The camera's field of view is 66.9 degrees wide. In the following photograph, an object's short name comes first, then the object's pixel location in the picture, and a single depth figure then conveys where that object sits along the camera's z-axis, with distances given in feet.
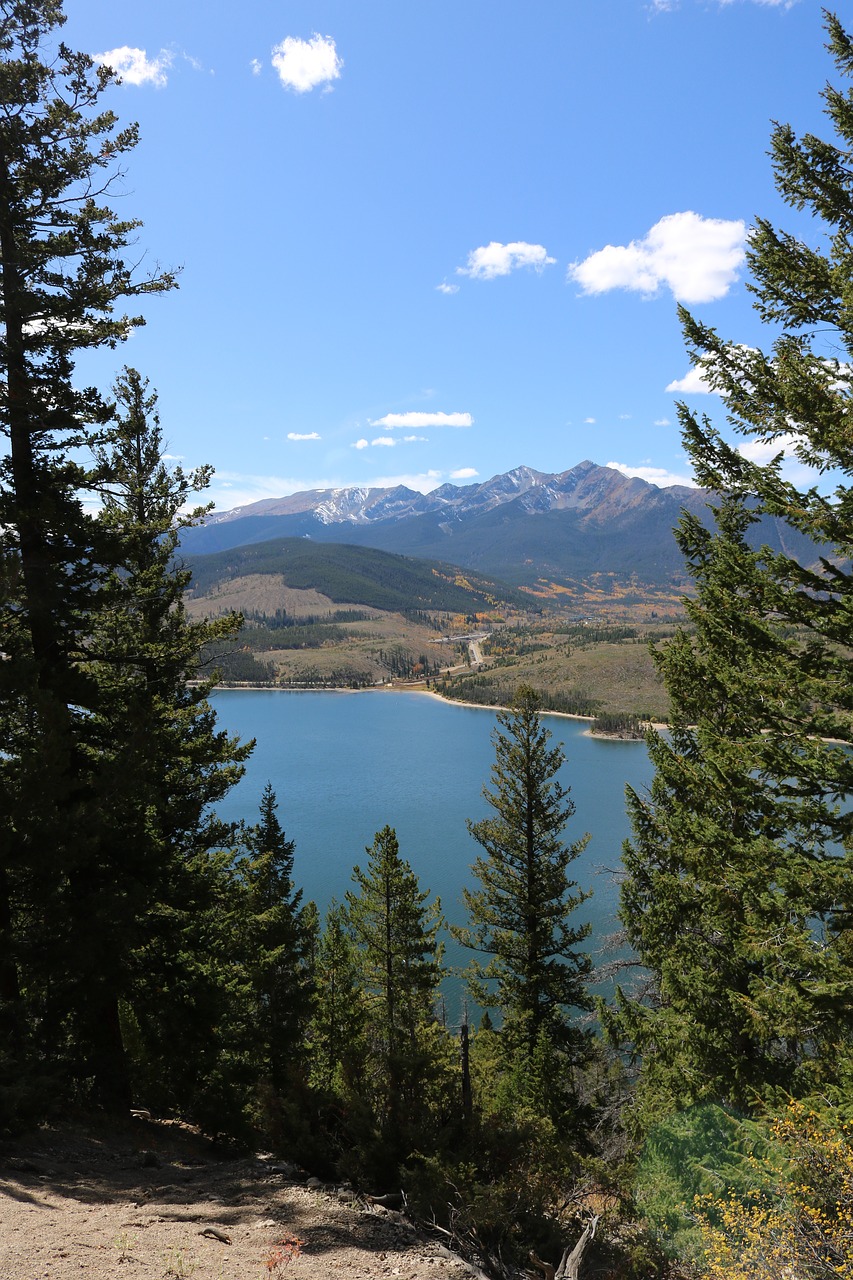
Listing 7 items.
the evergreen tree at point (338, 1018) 52.37
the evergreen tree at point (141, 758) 30.60
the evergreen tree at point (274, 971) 51.65
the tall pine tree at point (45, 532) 27.76
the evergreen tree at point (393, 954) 60.39
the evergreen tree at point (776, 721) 22.20
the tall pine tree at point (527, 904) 57.26
